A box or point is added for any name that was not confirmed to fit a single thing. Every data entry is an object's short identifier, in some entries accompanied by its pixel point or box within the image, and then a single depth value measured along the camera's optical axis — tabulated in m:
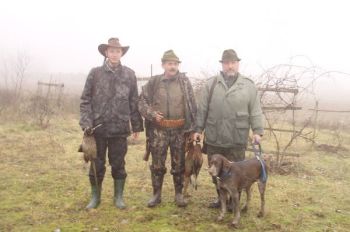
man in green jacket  5.65
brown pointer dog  5.33
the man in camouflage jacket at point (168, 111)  5.92
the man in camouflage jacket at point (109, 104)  5.75
